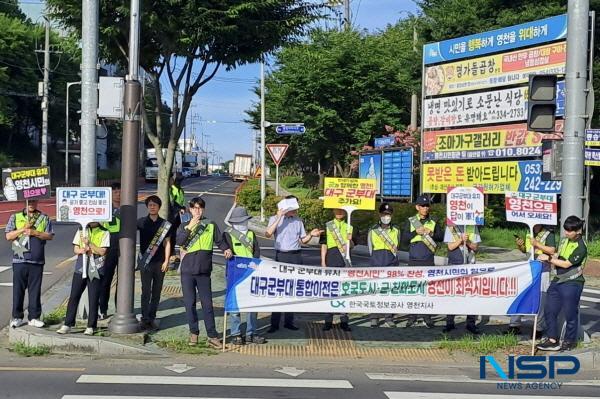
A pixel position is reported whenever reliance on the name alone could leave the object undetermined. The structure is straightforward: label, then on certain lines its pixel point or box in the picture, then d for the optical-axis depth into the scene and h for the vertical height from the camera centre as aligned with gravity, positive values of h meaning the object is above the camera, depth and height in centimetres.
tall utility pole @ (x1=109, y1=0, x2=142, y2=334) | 888 -34
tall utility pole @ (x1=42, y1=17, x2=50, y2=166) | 4559 +514
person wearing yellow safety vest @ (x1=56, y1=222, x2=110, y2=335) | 872 -119
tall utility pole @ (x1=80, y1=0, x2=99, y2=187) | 927 +116
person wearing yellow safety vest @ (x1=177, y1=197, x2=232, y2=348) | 866 -105
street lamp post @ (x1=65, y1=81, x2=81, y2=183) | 5367 +413
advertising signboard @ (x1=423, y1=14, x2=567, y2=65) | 1791 +400
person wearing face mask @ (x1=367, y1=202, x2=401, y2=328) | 986 -83
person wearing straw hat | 897 -85
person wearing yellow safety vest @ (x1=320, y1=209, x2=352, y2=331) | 983 -85
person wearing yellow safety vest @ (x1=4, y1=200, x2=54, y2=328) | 895 -106
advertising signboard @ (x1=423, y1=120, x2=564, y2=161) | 1888 +120
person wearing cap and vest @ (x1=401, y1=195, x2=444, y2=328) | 980 -74
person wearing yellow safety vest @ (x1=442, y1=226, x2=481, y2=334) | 973 -87
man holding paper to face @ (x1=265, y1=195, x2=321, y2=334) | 951 -78
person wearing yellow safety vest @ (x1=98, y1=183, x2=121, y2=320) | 934 -94
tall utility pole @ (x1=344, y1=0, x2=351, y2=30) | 3684 +915
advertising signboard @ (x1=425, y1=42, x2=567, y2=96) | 1816 +322
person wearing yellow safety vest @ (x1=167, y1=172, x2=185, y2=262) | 1333 -40
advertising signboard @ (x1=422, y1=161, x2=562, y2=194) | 1862 +24
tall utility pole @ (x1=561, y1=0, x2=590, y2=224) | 914 +98
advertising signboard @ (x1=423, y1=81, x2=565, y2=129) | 1905 +218
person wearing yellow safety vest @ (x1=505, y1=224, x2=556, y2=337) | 911 -85
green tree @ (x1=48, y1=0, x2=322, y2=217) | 1188 +259
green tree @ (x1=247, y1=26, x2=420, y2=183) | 3338 +448
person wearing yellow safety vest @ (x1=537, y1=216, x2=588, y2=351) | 851 -122
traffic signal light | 932 +113
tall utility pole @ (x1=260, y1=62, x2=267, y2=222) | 2752 +55
